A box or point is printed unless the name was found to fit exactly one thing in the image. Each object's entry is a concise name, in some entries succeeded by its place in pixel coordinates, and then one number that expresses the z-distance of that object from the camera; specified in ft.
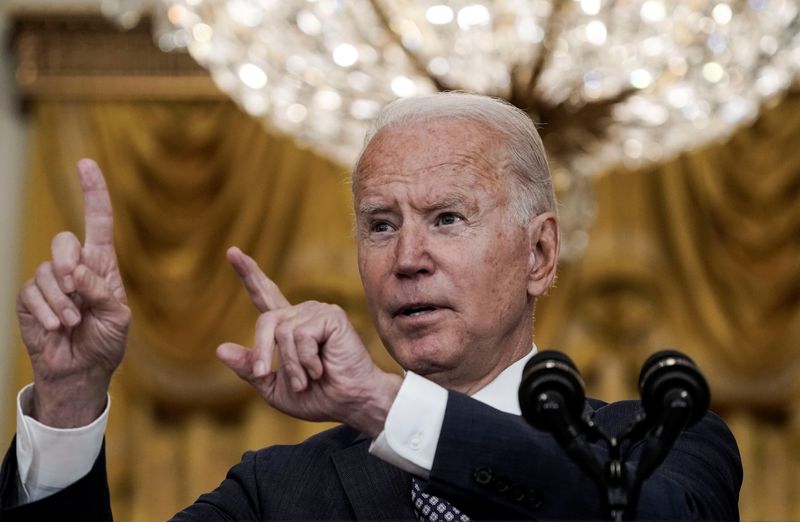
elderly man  12.32
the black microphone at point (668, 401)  12.08
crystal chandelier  15.32
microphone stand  12.08
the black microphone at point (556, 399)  12.07
